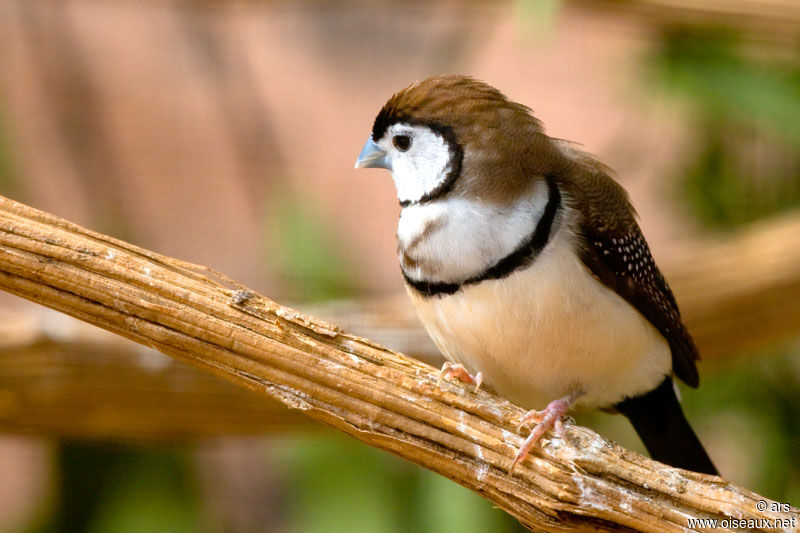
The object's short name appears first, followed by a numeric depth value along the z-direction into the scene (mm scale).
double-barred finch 1969
